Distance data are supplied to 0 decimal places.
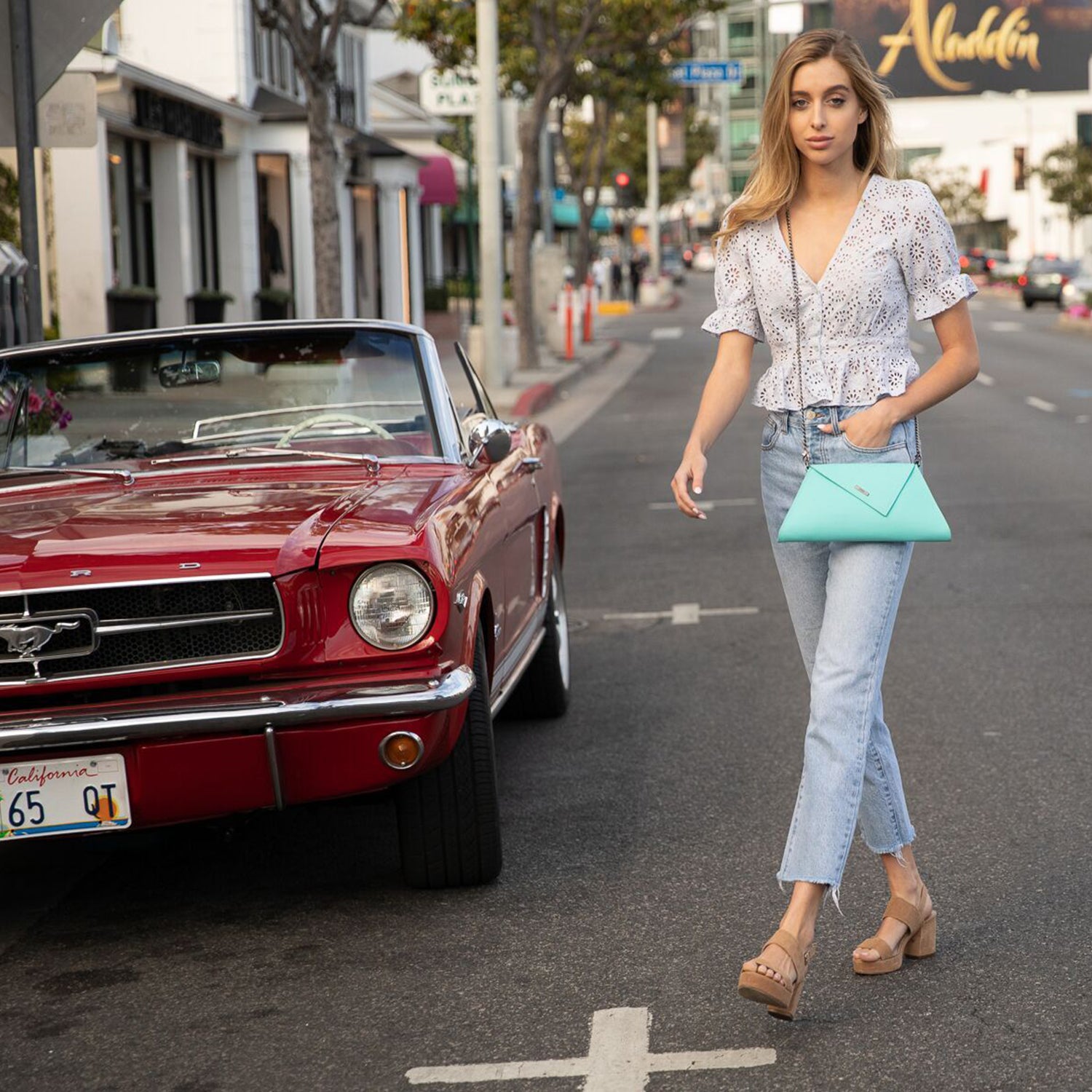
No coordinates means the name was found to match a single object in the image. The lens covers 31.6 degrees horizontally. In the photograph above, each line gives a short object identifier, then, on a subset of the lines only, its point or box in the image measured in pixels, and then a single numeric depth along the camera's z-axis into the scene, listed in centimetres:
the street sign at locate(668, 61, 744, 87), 3575
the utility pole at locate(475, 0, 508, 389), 2398
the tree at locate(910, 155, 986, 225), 9325
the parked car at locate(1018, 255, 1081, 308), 5684
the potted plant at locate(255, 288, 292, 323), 2969
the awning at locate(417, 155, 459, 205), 4600
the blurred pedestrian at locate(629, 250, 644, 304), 6562
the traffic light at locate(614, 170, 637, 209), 5388
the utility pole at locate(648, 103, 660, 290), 6306
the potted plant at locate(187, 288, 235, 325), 2686
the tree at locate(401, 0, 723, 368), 2914
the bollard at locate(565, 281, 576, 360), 3259
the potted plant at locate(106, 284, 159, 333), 2298
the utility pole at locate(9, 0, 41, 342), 781
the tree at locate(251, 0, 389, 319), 1828
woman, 393
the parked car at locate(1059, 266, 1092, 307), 5241
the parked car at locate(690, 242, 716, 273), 13488
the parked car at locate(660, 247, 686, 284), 8812
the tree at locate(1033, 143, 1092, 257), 6278
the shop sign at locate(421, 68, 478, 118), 2462
